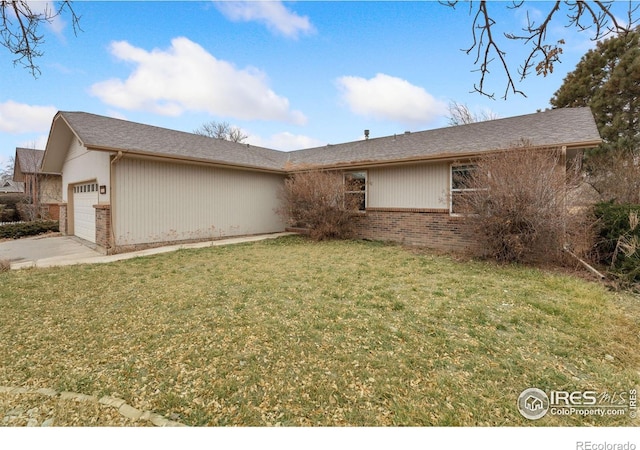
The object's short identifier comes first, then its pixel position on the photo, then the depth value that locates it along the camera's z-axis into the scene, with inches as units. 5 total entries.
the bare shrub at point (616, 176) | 364.2
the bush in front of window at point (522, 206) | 231.3
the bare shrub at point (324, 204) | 394.3
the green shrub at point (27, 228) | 487.8
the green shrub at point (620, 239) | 208.4
